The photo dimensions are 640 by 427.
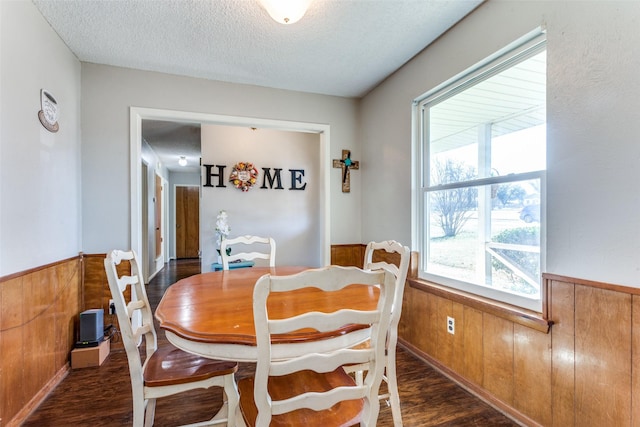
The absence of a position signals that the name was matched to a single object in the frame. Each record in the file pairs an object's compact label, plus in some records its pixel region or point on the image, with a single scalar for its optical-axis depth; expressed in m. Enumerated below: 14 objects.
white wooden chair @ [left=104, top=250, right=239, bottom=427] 1.24
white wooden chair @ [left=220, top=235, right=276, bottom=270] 2.30
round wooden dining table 1.04
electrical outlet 2.07
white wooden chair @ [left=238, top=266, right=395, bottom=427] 0.83
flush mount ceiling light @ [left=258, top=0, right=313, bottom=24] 1.54
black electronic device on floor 2.29
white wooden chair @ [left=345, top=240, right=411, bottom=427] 1.34
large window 1.64
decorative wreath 3.90
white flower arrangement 3.70
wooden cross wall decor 3.31
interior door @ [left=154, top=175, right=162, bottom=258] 6.05
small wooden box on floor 2.22
